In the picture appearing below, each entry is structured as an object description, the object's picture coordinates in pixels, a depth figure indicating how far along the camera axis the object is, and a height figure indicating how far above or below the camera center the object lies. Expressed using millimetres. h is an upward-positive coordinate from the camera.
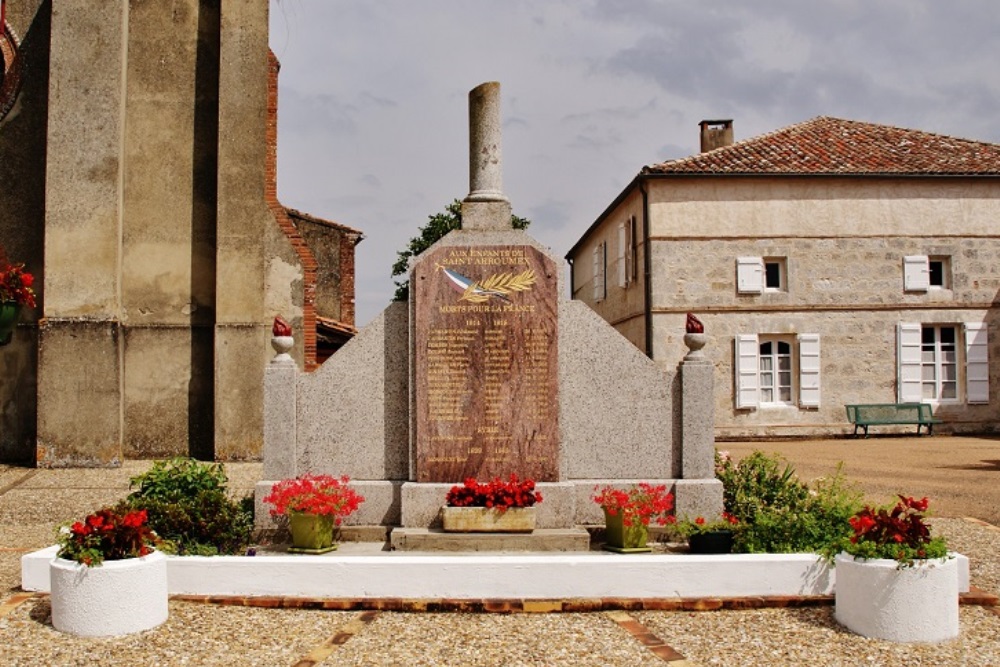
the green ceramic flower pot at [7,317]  10148 +817
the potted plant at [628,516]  7629 -1126
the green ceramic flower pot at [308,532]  7555 -1229
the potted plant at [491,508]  7672 -1052
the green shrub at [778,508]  7023 -1079
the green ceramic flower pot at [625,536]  7633 -1296
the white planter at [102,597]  5547 -1301
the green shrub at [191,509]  7211 -1003
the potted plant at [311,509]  7547 -1032
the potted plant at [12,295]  10102 +1068
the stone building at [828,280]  21719 +2547
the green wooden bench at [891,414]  21125 -744
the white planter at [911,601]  5547 -1358
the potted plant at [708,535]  7332 -1246
